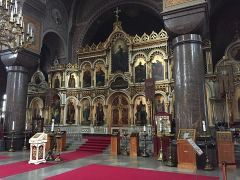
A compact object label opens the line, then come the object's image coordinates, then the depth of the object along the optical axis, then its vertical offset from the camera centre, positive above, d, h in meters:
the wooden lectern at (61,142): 11.26 -1.24
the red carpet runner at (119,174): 5.64 -1.51
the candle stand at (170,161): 7.25 -1.43
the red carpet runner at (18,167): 6.33 -1.54
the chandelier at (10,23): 5.94 +2.55
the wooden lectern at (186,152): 6.91 -1.08
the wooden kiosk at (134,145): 9.82 -1.21
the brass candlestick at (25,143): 12.18 -1.40
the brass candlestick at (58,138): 10.56 -1.02
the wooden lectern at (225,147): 7.22 -0.96
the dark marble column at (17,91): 12.32 +1.47
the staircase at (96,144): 11.65 -1.43
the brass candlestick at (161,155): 8.39 -1.41
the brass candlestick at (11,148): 11.54 -1.56
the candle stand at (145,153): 9.56 -1.52
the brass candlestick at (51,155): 8.34 -1.39
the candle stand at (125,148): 10.36 -1.50
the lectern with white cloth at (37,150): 7.87 -1.13
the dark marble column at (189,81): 7.35 +1.20
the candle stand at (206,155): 6.63 -1.13
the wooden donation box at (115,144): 10.35 -1.23
